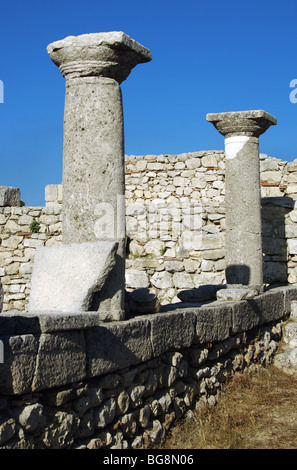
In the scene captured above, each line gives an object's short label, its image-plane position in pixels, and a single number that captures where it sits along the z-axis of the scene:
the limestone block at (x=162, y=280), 10.10
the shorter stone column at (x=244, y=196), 8.32
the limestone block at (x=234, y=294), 6.93
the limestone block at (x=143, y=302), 5.29
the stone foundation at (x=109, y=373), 3.44
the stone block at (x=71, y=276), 4.48
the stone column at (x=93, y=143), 4.96
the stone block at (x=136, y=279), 10.20
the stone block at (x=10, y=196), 11.55
